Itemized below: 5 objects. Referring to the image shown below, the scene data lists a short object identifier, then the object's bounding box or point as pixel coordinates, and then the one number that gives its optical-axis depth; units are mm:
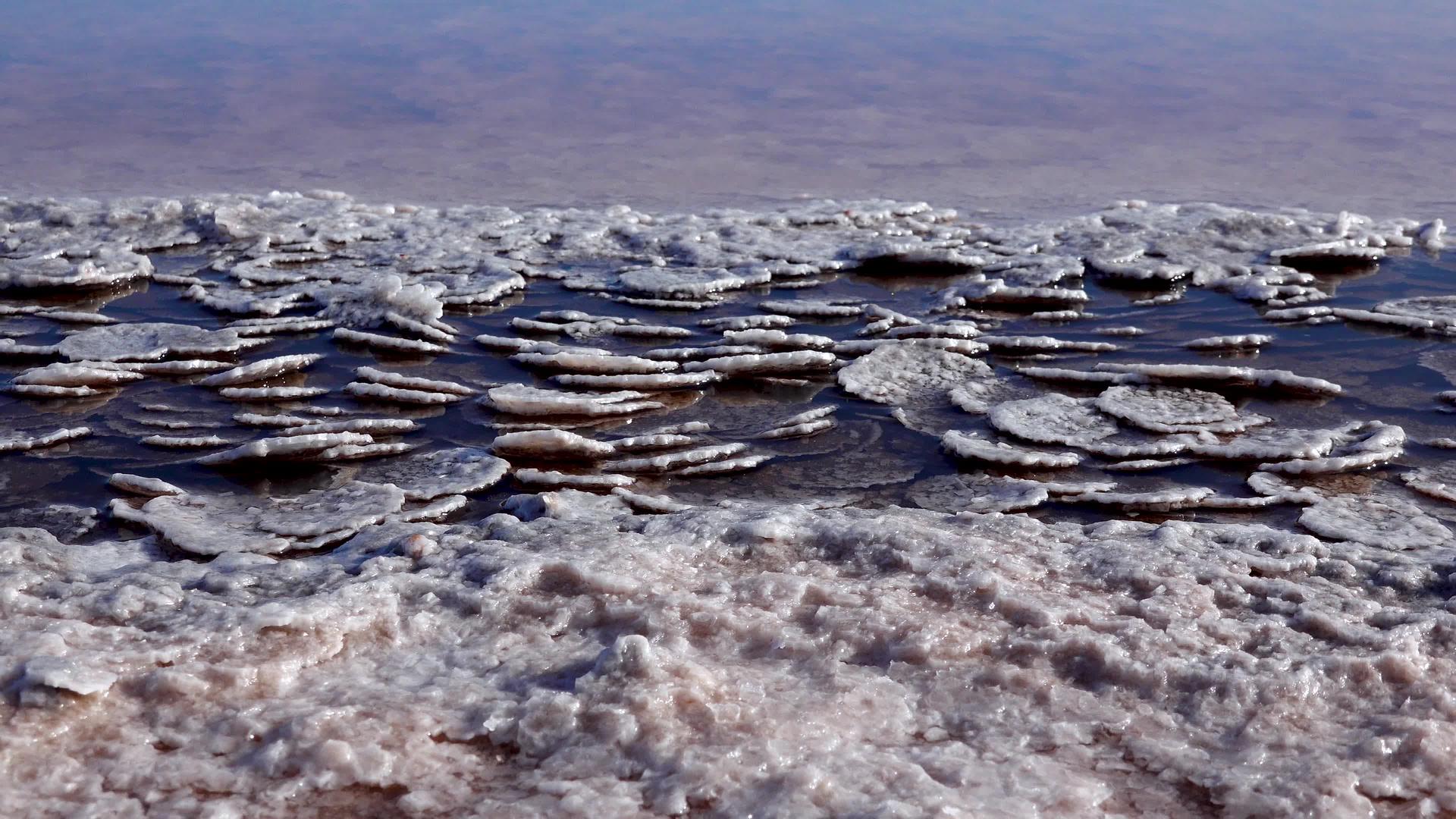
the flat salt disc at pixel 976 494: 3297
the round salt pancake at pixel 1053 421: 3732
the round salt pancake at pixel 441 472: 3383
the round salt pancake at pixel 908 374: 4133
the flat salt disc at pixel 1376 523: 3016
